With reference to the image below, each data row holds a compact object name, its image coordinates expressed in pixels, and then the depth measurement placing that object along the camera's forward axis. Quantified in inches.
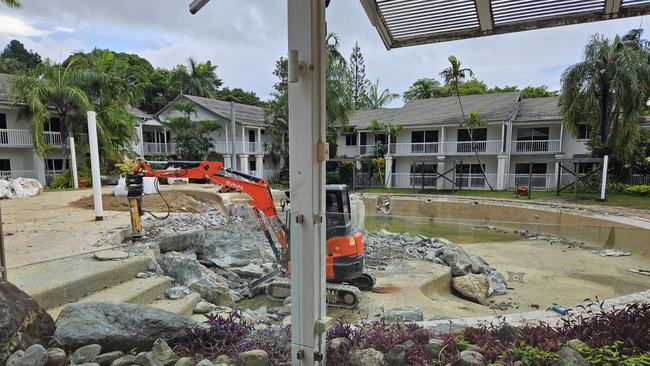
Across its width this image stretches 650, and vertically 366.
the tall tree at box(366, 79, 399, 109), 1263.5
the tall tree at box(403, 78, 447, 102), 1221.1
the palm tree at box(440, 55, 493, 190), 780.6
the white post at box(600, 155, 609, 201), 520.7
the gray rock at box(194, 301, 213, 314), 139.5
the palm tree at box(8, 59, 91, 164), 590.9
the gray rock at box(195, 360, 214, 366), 79.3
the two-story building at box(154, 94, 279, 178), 871.7
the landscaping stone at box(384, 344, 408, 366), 81.1
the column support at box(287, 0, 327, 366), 70.8
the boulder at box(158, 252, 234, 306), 158.9
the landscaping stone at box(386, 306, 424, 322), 115.1
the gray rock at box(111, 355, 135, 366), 78.4
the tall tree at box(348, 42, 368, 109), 1365.7
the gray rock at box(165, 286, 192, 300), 147.9
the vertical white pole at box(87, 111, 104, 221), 245.1
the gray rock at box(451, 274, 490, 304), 218.5
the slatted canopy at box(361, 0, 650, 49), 90.8
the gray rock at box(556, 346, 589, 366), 75.1
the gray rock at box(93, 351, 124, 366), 79.4
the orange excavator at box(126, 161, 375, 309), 181.8
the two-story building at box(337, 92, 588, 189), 745.0
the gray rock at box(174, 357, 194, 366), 80.0
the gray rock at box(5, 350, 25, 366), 72.7
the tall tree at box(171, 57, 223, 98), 1133.7
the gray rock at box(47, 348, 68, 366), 77.2
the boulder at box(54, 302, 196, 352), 84.9
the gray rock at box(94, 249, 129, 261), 149.1
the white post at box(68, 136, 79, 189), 572.4
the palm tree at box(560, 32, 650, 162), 585.0
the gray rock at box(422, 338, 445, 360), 82.7
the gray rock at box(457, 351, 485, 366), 77.9
